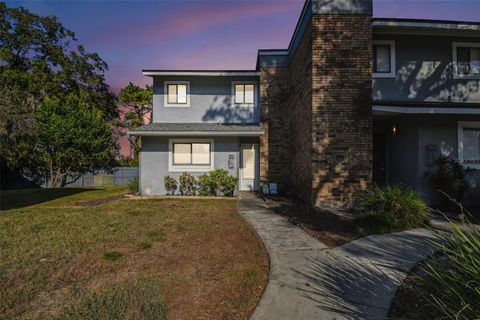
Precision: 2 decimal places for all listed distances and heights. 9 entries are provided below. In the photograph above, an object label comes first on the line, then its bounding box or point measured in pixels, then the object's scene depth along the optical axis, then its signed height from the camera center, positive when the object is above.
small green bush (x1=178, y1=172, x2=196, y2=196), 12.40 -0.84
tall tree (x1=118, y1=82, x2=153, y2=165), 29.45 +7.41
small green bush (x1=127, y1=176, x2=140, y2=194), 13.76 -1.07
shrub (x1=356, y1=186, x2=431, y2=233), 6.38 -1.15
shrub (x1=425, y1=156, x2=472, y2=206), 8.64 -0.34
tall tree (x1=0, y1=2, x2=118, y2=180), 18.98 +7.95
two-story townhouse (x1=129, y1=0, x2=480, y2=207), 8.88 +2.08
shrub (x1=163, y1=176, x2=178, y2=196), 12.48 -0.90
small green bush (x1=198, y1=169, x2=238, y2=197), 12.19 -0.78
